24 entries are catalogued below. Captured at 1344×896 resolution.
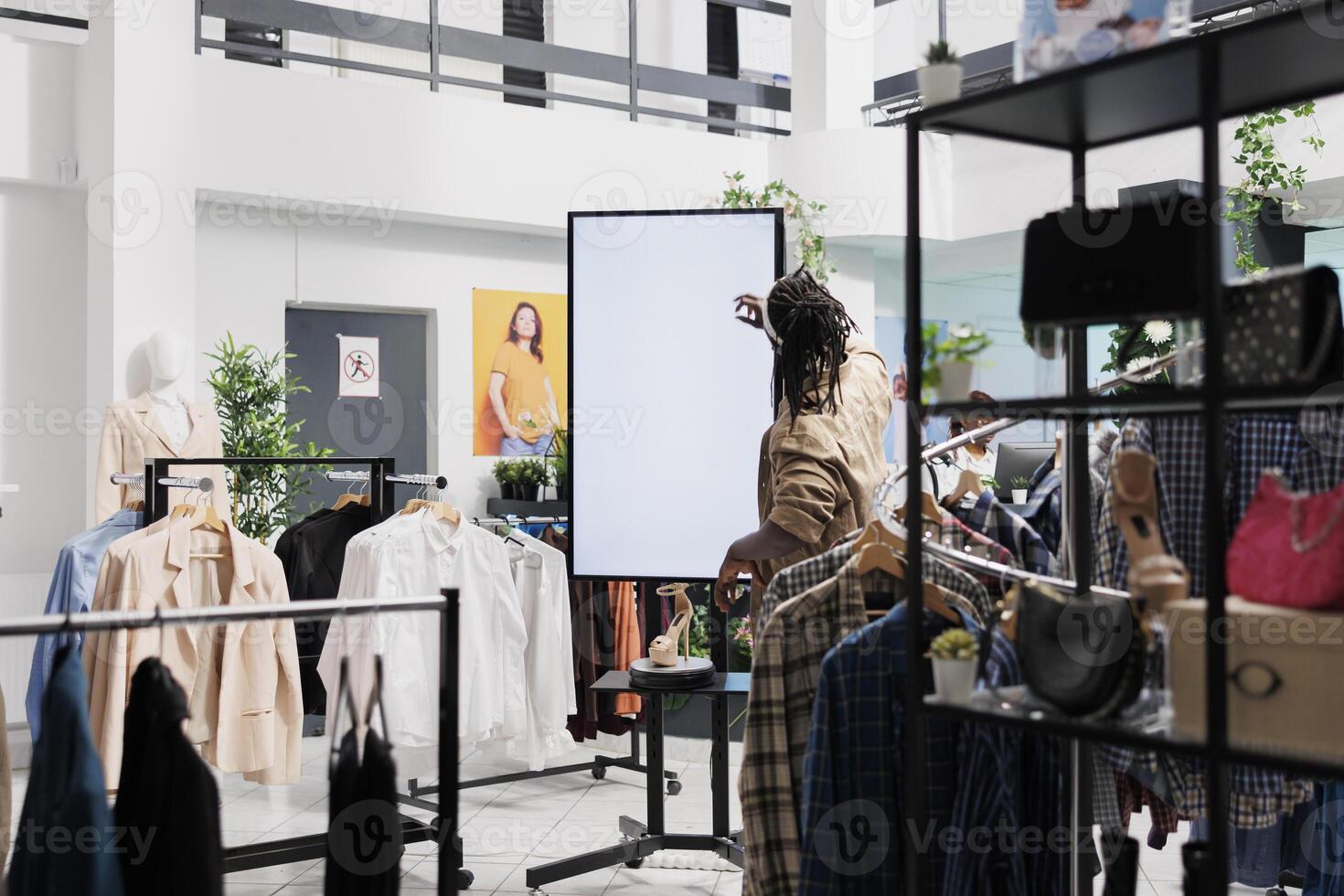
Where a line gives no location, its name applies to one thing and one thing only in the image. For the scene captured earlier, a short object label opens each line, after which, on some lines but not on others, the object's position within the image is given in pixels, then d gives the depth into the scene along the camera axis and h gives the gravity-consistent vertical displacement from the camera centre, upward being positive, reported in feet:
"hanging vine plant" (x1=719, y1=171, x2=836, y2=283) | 24.26 +5.48
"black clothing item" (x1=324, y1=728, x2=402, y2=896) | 4.88 -1.60
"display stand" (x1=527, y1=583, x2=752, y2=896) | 10.85 -3.64
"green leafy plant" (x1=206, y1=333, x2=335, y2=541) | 18.49 +0.38
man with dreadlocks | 8.29 +0.13
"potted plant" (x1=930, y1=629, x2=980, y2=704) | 5.35 -1.00
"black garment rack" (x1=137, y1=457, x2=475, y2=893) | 10.78 -3.77
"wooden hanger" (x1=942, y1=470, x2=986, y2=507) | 7.86 -0.24
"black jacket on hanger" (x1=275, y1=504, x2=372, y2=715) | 13.73 -1.31
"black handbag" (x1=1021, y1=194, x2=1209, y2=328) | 4.59 +0.80
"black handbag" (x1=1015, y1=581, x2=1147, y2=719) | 4.78 -0.86
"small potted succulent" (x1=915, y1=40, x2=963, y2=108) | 5.40 +1.81
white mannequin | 18.16 +1.25
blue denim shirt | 11.87 -1.18
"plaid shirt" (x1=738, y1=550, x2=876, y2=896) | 6.44 -1.49
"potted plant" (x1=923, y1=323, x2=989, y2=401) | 5.23 +0.43
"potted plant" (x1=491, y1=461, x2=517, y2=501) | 22.79 -0.44
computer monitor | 17.80 -0.11
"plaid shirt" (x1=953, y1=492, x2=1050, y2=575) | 7.53 -0.53
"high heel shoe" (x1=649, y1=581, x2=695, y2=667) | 10.92 -1.79
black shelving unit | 4.36 +1.51
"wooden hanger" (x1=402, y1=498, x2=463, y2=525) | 12.83 -0.63
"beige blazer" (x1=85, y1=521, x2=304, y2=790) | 10.09 -1.86
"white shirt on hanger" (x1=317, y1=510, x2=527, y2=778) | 11.76 -1.93
